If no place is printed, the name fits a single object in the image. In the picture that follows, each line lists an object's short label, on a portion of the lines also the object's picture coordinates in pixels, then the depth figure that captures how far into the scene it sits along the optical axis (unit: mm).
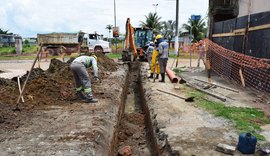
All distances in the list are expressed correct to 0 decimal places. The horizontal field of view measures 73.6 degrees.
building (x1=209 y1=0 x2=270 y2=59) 6029
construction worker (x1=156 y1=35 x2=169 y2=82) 7071
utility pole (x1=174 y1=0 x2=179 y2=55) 16692
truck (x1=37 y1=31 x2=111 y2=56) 18042
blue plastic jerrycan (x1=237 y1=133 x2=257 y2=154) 2712
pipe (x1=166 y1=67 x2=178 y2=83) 7421
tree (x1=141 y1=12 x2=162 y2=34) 32352
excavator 11366
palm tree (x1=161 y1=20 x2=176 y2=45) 34069
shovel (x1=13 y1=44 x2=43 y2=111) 4184
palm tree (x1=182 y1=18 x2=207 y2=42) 29494
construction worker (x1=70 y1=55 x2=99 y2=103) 4803
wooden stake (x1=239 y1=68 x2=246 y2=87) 6599
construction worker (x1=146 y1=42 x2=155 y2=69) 10189
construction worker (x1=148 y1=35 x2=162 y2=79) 7517
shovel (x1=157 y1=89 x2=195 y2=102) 5156
